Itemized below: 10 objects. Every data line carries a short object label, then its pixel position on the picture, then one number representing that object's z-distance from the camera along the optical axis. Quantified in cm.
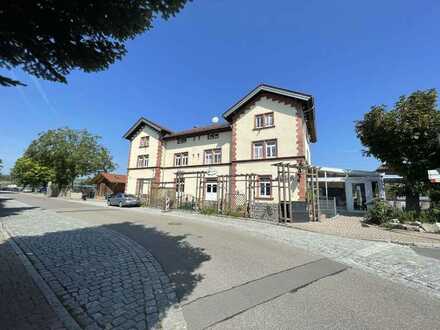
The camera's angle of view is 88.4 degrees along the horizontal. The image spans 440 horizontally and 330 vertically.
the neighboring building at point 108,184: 3688
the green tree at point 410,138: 1252
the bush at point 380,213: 1252
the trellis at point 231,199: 1581
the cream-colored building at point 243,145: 1809
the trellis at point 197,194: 1877
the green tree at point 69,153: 4219
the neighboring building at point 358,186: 1844
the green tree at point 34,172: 5106
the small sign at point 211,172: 2162
